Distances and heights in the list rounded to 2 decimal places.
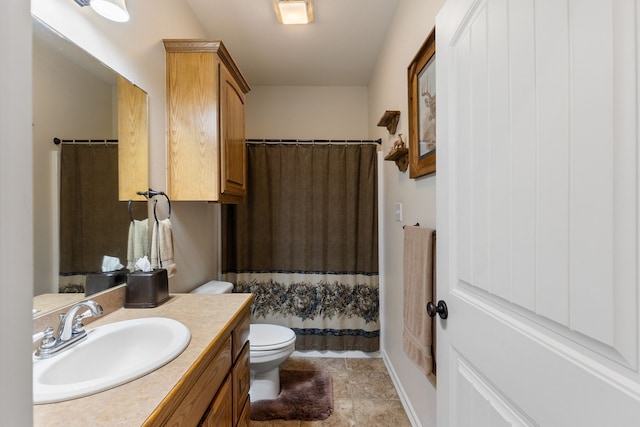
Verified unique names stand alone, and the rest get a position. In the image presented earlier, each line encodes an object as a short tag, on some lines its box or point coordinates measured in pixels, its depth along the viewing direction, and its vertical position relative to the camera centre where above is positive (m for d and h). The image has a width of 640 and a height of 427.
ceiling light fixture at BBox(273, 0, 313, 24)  1.69 +1.28
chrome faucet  0.79 -0.37
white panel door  0.42 +0.00
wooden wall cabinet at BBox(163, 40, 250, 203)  1.53 +0.52
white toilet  1.72 -0.90
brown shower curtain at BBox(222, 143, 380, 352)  2.40 -0.26
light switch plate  1.82 +0.00
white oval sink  0.63 -0.42
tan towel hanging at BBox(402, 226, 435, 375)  1.23 -0.39
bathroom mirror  0.88 +0.20
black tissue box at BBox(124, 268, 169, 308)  1.20 -0.34
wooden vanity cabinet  0.68 -0.55
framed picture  1.24 +0.50
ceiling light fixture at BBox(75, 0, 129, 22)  1.04 +0.79
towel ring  1.41 +0.04
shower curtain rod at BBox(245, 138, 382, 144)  2.44 +0.63
